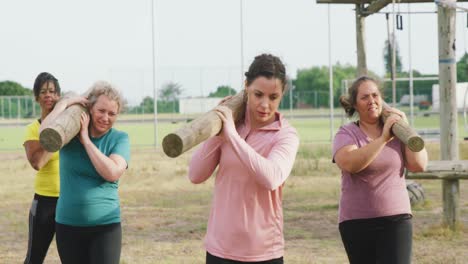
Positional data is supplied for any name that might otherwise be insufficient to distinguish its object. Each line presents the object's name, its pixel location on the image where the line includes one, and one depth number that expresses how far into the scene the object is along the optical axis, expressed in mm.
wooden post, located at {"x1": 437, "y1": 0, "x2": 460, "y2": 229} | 14384
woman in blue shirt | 6530
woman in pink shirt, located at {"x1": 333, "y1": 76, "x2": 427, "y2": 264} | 6870
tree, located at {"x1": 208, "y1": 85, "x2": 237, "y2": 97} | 54864
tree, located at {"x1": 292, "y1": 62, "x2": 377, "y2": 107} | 123060
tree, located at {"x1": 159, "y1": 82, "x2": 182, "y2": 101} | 56154
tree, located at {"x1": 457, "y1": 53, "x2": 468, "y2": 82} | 78542
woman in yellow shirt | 8430
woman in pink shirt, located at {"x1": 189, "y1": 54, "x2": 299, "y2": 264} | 5275
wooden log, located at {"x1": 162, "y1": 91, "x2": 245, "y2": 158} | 4876
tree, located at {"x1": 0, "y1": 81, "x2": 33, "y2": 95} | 107056
